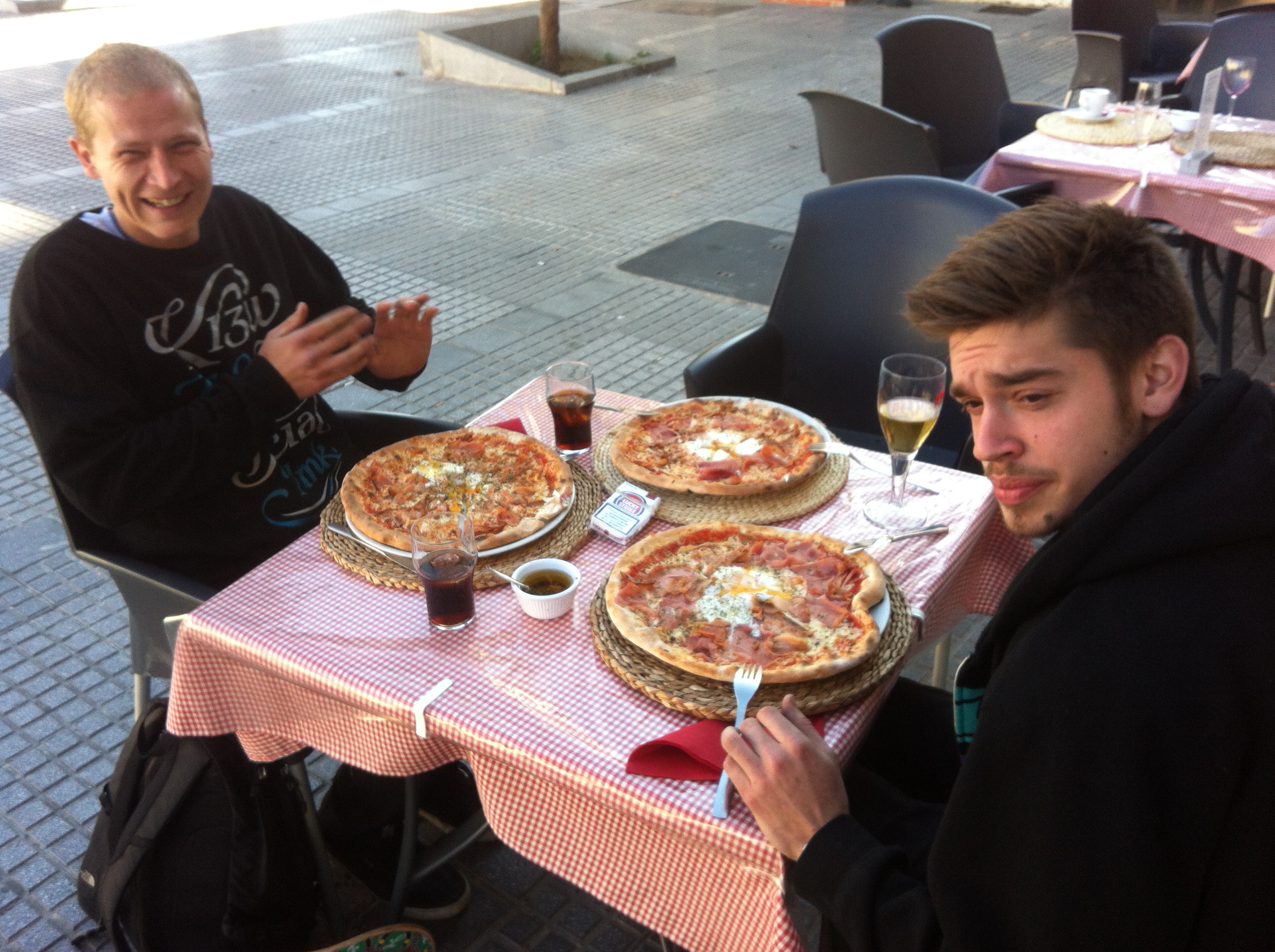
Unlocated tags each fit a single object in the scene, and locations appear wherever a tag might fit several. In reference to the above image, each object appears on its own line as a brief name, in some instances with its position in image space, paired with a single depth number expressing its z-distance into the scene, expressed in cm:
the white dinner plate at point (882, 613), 190
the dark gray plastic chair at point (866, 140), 555
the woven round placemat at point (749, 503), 230
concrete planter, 1179
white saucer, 533
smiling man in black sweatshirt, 229
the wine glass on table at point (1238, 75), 471
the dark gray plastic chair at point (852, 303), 342
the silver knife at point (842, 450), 250
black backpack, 218
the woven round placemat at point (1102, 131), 503
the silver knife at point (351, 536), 215
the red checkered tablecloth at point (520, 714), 162
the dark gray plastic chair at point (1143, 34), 781
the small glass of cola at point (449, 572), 191
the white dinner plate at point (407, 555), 214
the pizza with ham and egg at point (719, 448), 238
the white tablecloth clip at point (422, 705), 174
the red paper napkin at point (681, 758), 160
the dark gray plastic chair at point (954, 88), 619
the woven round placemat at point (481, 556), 209
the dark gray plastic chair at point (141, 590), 239
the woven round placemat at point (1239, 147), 464
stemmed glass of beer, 228
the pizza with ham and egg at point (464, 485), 222
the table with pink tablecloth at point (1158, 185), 447
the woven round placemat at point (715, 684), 171
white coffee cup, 530
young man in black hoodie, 124
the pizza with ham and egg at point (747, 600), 180
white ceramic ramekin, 194
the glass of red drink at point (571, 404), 255
